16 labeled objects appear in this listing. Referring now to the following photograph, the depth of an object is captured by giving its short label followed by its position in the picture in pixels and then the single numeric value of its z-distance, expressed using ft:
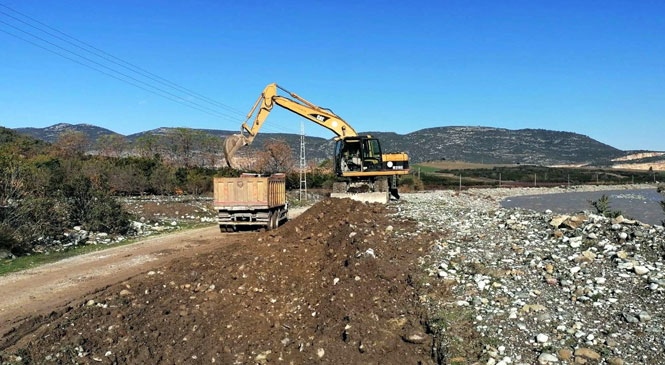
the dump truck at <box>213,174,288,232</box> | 59.41
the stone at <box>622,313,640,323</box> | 20.11
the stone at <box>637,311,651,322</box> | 20.10
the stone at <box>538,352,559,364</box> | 18.02
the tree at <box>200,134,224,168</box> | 236.63
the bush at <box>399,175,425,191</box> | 186.23
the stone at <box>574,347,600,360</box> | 17.95
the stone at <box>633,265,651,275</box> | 25.01
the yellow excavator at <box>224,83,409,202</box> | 74.95
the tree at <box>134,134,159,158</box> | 231.30
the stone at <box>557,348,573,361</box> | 18.13
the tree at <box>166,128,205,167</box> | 234.79
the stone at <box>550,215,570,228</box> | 37.81
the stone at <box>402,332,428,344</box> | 21.57
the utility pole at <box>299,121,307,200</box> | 121.25
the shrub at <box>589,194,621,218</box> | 52.92
